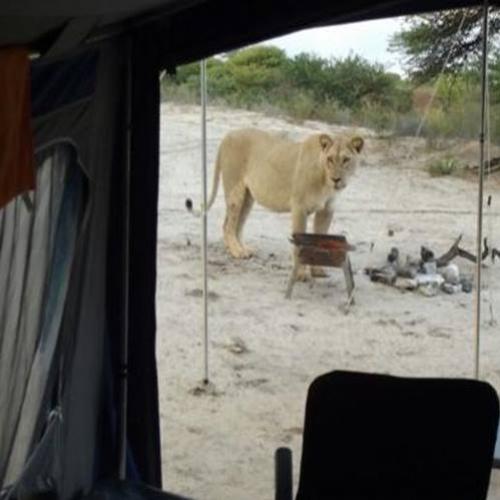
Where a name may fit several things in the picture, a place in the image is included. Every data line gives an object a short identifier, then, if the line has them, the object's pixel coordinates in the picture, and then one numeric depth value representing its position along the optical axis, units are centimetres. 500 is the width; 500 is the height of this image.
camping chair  200
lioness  551
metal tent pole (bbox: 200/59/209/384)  428
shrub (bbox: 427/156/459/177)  629
